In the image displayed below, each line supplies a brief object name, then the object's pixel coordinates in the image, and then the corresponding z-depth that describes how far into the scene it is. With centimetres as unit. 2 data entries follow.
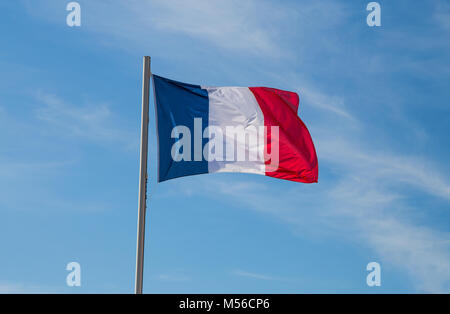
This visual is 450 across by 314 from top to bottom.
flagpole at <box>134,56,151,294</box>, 1867
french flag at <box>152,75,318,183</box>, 2088
